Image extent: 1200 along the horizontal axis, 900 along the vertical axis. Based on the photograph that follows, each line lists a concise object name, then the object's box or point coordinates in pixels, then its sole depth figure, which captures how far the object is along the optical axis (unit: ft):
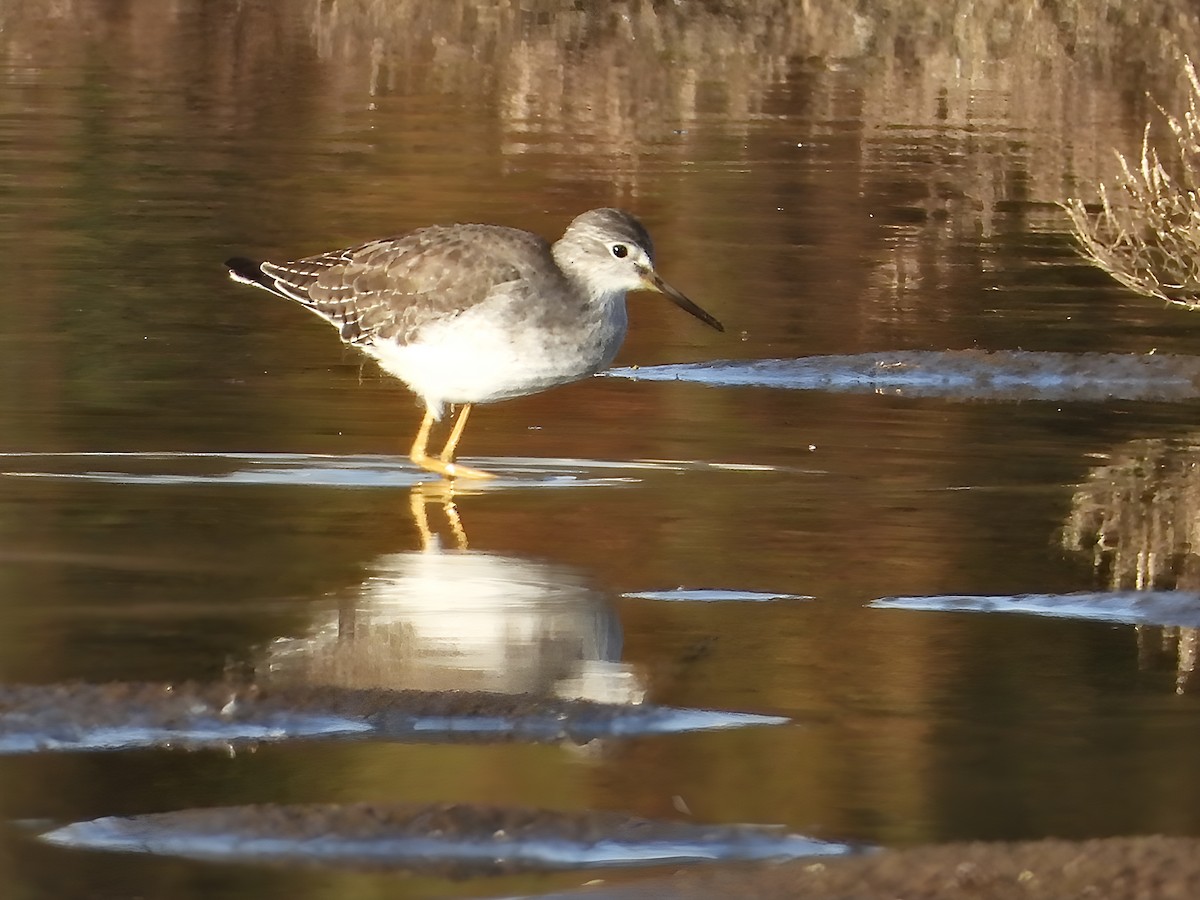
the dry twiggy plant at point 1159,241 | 51.37
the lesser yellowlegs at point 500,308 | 36.63
